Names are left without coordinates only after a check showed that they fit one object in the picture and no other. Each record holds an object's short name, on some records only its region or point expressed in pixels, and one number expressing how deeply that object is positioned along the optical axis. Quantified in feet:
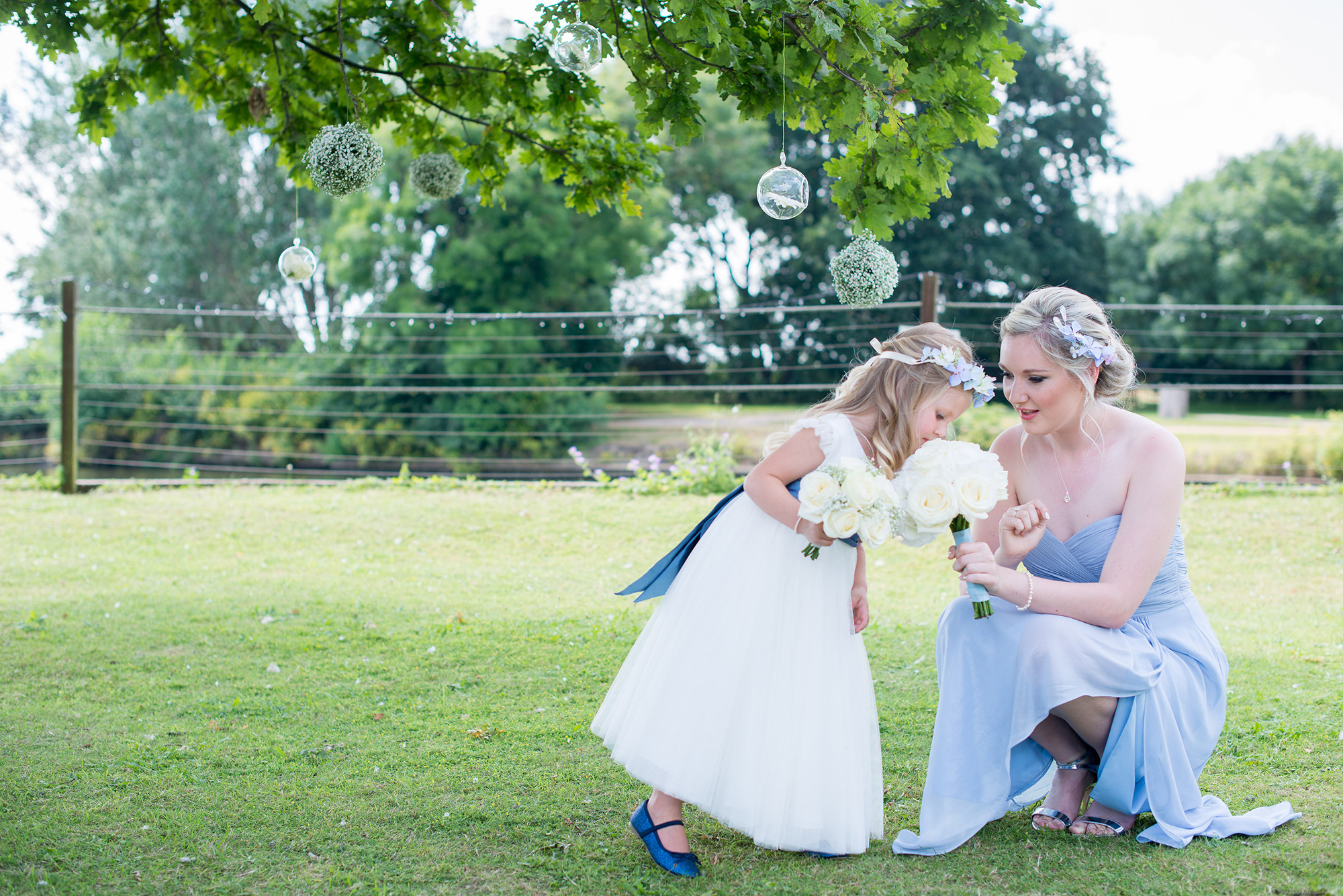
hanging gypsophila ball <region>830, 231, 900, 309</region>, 11.87
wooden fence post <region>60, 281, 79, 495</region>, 32.22
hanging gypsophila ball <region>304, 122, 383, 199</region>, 13.46
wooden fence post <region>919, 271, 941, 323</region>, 26.86
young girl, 9.09
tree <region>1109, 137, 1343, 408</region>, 91.04
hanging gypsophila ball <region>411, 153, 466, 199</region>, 16.65
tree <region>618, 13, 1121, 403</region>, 78.74
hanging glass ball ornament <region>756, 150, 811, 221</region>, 11.62
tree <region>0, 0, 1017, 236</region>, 11.36
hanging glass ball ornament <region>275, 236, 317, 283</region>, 14.76
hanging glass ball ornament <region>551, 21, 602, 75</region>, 12.52
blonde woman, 9.36
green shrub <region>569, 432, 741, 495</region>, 31.83
